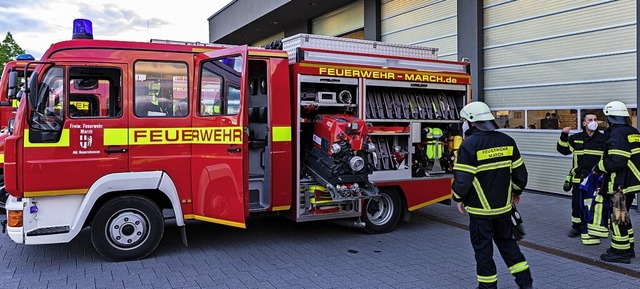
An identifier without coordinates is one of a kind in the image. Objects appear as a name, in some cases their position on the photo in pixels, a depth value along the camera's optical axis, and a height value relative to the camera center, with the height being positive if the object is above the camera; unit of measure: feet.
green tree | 111.91 +19.83
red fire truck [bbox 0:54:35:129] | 26.48 +2.67
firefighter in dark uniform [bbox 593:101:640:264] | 19.97 -1.49
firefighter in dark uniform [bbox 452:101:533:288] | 15.43 -1.59
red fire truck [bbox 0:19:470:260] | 19.10 -0.10
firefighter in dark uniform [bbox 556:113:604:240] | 22.54 -0.80
